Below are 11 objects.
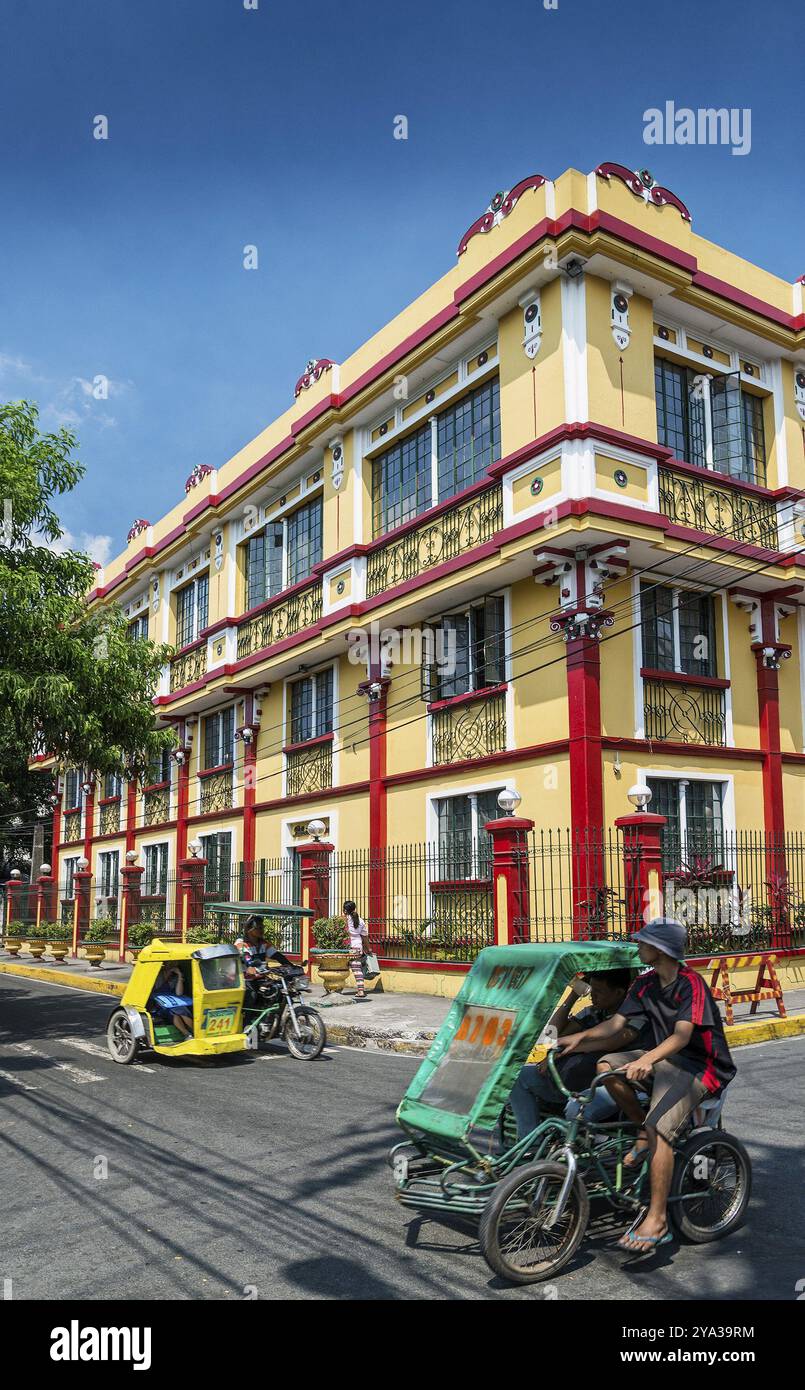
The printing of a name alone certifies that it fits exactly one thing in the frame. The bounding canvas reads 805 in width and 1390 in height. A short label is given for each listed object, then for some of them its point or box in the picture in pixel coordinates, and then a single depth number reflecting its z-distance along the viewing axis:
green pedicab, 4.96
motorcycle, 11.86
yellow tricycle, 11.48
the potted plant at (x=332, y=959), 17.52
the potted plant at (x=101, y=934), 30.27
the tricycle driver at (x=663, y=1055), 5.14
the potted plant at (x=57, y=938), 29.44
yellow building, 15.29
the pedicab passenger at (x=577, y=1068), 5.42
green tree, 13.19
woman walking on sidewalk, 17.42
